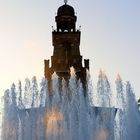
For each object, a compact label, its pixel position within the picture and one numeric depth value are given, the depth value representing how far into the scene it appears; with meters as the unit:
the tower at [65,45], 51.44
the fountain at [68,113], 38.47
